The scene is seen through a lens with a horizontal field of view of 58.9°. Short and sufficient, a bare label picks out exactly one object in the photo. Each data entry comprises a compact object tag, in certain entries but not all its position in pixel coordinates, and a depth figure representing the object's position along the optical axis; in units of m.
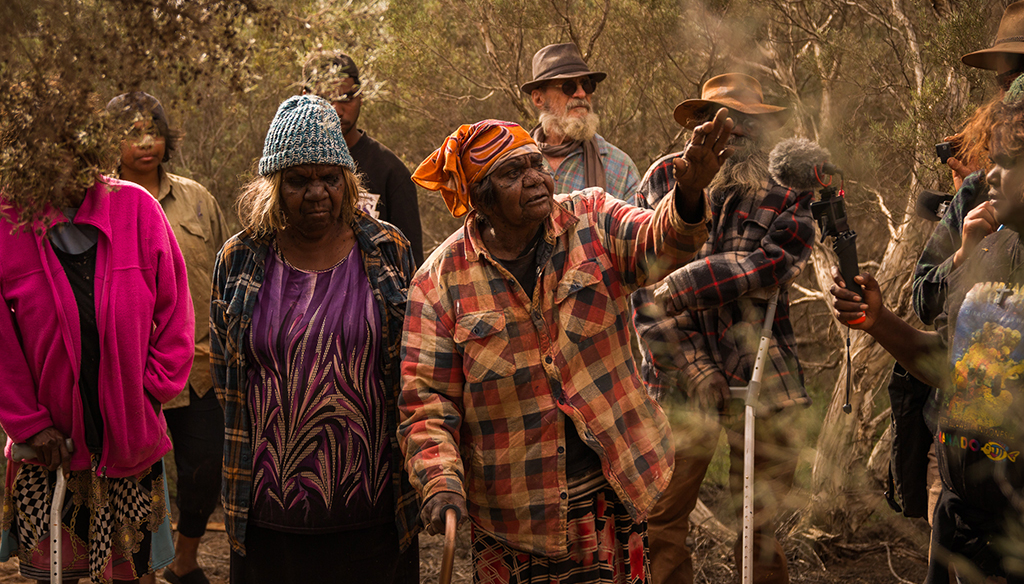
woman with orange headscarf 2.82
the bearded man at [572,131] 4.80
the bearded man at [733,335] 3.82
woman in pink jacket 3.24
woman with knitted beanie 3.08
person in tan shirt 4.56
